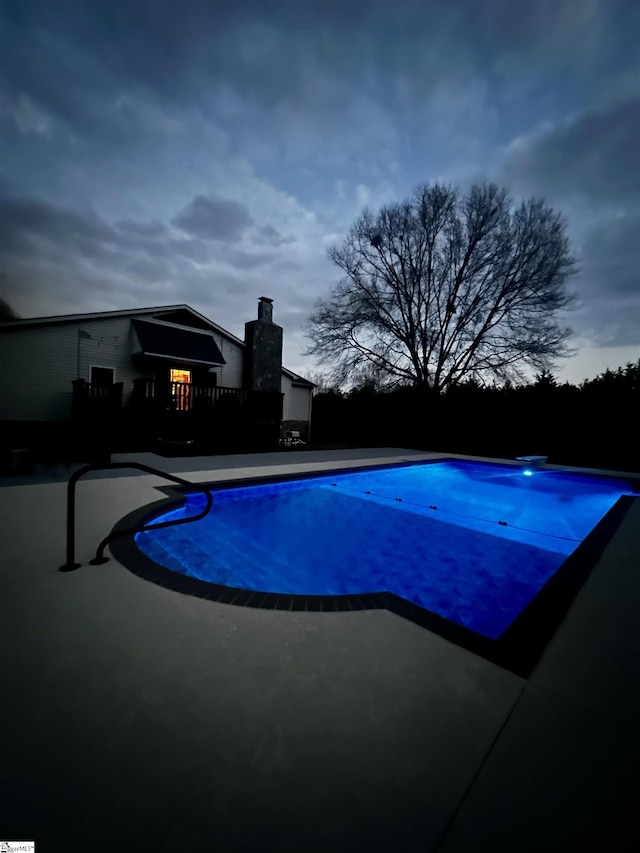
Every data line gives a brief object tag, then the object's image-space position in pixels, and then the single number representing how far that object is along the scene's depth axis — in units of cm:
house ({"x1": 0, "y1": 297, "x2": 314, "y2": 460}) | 990
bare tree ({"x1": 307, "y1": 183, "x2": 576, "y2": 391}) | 1395
